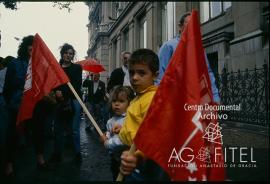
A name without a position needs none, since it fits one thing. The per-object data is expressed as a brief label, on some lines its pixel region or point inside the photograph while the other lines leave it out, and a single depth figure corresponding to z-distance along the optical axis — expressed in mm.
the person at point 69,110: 5039
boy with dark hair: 2111
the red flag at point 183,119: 1855
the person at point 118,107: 2754
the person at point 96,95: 9484
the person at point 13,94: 4445
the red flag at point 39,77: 3295
